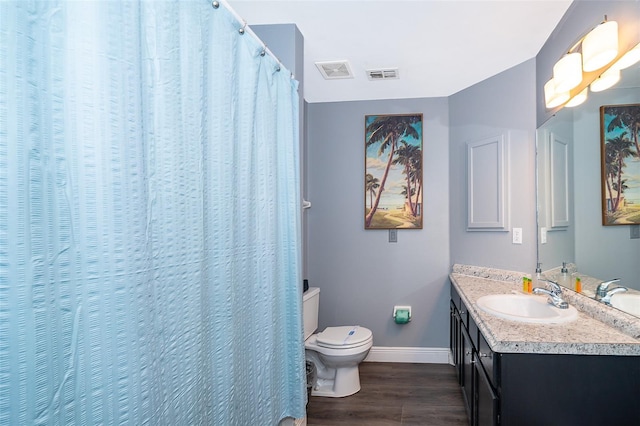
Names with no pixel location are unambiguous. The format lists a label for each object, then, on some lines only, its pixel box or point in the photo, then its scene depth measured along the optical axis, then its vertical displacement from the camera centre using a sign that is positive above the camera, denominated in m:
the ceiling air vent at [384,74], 2.70 +1.03
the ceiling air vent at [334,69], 2.59 +1.04
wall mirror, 1.49 +0.03
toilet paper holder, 3.17 -0.90
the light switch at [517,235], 2.56 -0.19
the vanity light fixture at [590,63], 1.54 +0.67
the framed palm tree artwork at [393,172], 3.21 +0.34
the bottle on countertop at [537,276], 2.38 -0.44
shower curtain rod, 1.19 +0.71
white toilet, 2.58 -1.00
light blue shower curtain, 0.62 +0.00
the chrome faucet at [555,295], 1.80 -0.45
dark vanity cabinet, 1.33 -0.68
